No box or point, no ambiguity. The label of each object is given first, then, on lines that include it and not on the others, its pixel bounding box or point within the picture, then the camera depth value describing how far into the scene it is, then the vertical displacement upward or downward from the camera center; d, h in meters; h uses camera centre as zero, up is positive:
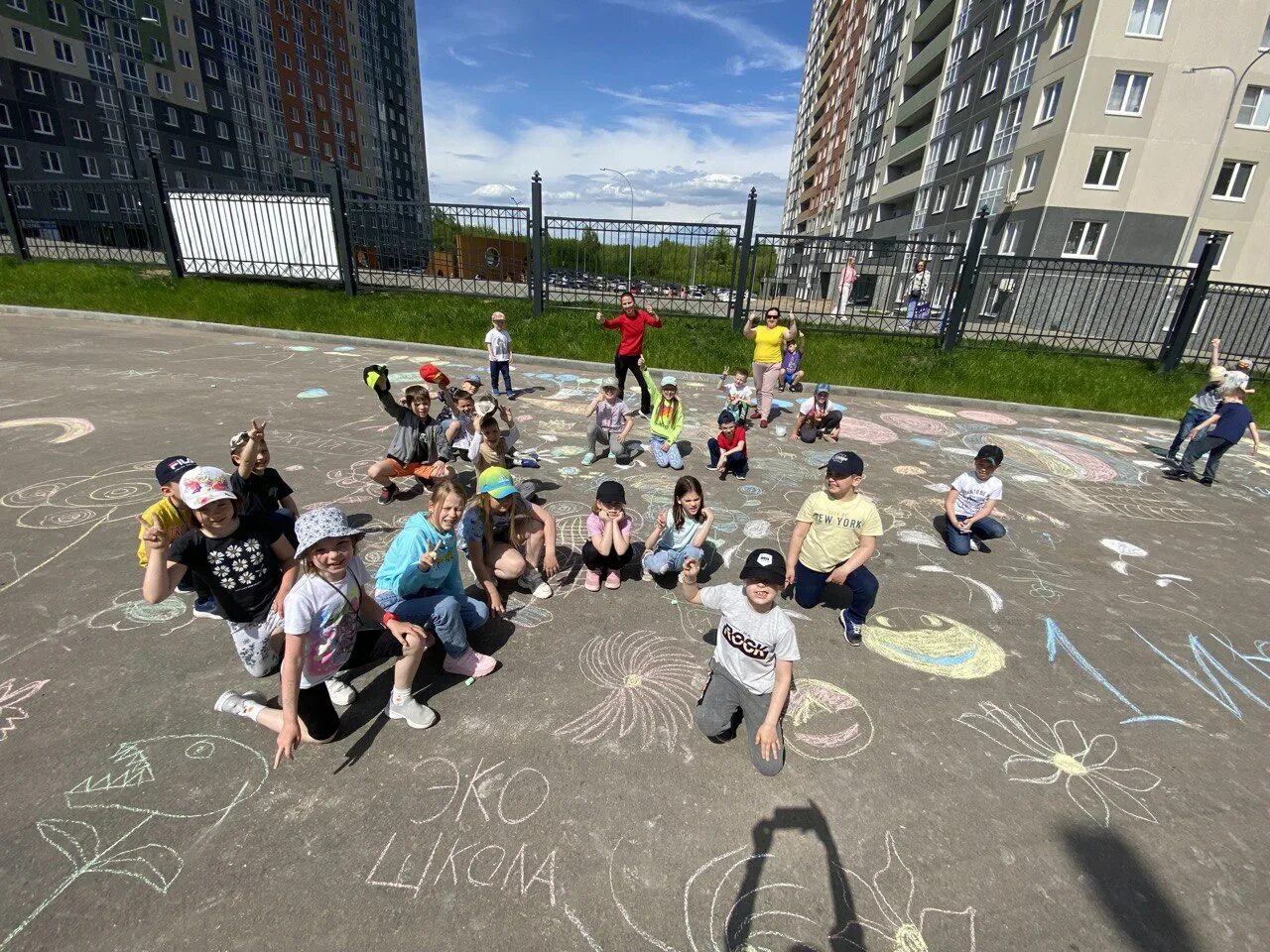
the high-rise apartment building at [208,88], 38.19 +13.97
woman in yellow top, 9.14 -1.07
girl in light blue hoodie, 3.22 -1.75
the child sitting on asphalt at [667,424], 7.25 -1.76
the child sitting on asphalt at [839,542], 3.95 -1.73
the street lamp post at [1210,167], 20.86 +5.58
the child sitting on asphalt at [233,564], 2.78 -1.55
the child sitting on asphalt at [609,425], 7.13 -1.80
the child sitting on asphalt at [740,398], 8.20 -1.60
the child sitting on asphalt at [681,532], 4.38 -1.87
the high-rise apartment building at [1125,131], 21.09 +7.02
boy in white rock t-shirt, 2.84 -1.90
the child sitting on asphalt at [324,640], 2.64 -1.87
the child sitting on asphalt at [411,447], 5.61 -1.76
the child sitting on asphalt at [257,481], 3.67 -1.50
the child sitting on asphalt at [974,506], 5.22 -1.85
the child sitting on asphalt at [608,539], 4.21 -1.91
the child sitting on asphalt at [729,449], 6.79 -1.92
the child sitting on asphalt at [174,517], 2.89 -1.34
